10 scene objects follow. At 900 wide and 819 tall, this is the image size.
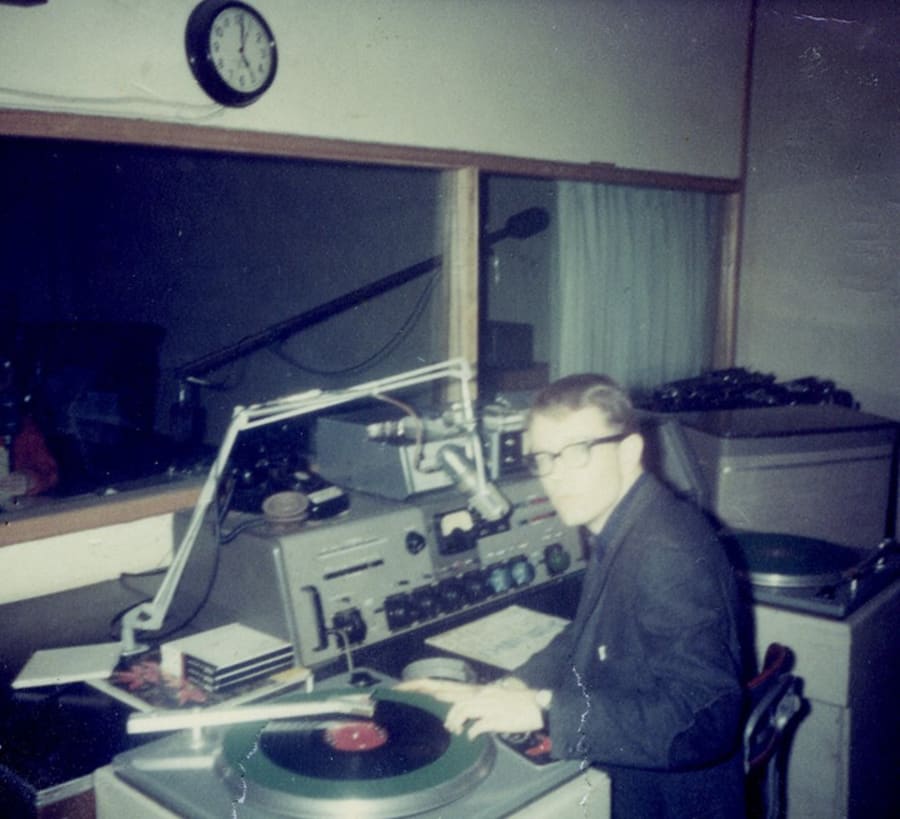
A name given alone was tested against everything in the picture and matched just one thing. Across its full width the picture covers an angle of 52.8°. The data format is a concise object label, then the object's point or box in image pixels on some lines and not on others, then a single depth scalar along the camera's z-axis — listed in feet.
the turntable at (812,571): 7.17
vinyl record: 4.12
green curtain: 10.85
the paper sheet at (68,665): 5.47
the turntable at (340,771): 3.89
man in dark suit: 4.47
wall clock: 6.86
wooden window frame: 6.53
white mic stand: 5.68
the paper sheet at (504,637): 5.99
